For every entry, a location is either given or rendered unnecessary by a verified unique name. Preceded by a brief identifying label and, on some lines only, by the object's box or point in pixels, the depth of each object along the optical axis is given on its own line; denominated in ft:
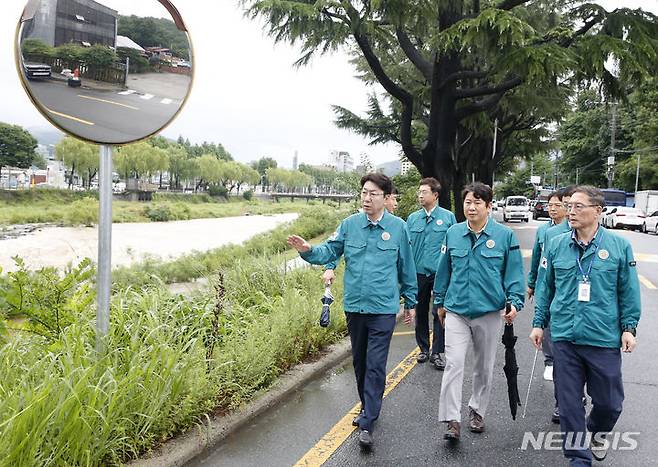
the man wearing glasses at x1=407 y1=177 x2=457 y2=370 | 18.62
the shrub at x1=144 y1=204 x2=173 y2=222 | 147.33
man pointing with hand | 12.80
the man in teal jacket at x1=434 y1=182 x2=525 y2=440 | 13.23
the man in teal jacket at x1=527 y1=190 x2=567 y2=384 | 16.70
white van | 115.44
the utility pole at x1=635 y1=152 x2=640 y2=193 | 148.77
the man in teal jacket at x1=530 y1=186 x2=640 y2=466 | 10.78
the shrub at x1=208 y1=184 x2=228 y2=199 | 231.24
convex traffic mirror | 10.29
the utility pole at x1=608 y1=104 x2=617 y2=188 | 160.43
